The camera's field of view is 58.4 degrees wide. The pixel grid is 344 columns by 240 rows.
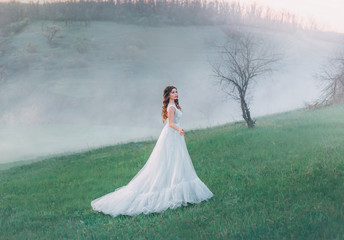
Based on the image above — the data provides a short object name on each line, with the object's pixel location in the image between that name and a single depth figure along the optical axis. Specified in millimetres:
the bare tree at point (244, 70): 14961
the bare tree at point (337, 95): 18402
